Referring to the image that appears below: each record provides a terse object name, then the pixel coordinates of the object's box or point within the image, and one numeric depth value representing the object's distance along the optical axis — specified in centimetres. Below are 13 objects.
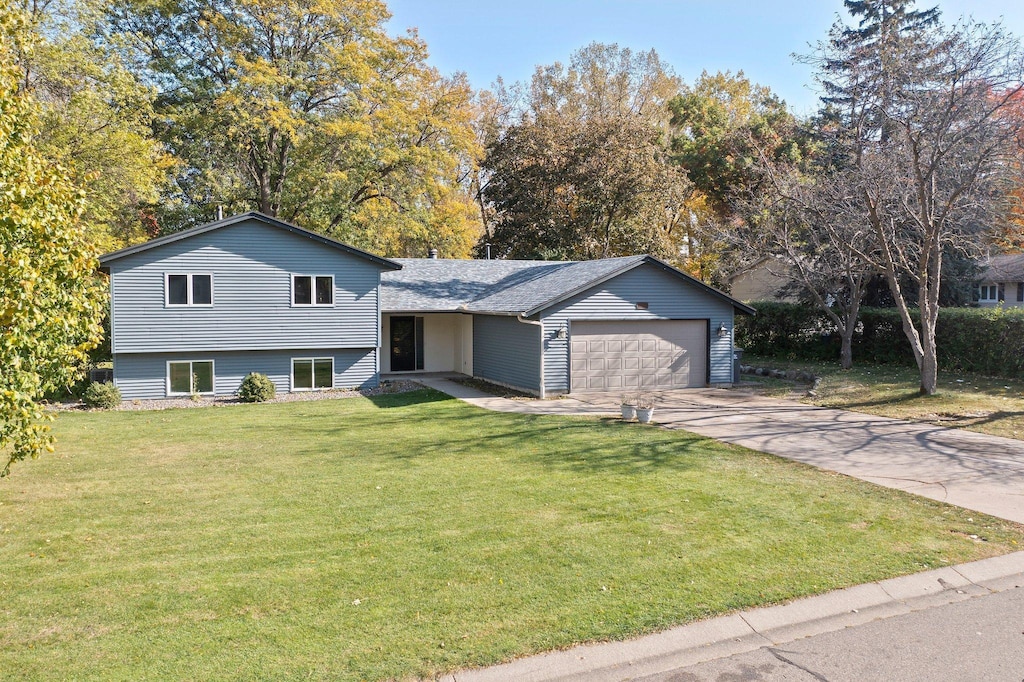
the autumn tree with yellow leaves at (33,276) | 677
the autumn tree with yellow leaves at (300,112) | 2773
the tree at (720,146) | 3375
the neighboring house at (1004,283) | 3759
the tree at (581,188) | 3186
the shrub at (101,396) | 1803
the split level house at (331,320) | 1950
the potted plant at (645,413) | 1518
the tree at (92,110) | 2200
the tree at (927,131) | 1598
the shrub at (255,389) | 1939
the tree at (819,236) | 2198
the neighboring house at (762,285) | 3174
